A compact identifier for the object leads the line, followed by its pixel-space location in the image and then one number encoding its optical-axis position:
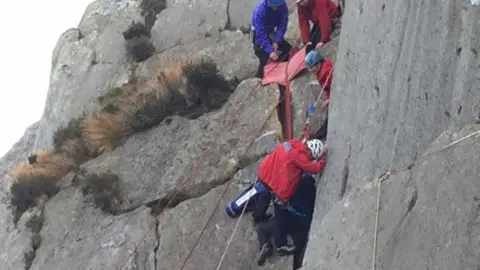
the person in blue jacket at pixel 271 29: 15.58
